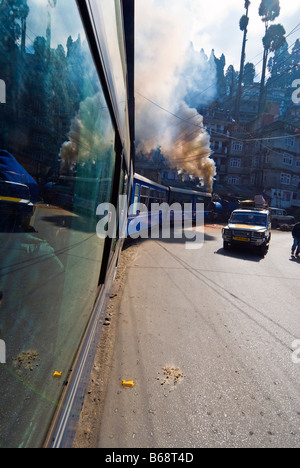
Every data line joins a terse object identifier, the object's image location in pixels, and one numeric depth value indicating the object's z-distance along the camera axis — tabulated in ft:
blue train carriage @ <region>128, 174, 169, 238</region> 33.58
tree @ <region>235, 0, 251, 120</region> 138.10
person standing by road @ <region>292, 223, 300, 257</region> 35.38
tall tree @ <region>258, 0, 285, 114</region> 140.36
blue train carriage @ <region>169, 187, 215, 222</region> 62.64
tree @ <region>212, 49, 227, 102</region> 204.94
